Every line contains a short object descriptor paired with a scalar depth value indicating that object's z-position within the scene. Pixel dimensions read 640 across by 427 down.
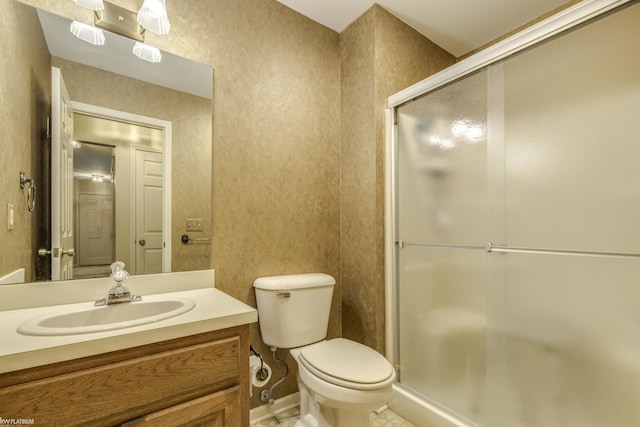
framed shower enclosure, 1.04
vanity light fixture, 1.24
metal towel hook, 1.10
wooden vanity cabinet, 0.74
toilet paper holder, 1.49
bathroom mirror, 1.11
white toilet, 1.23
